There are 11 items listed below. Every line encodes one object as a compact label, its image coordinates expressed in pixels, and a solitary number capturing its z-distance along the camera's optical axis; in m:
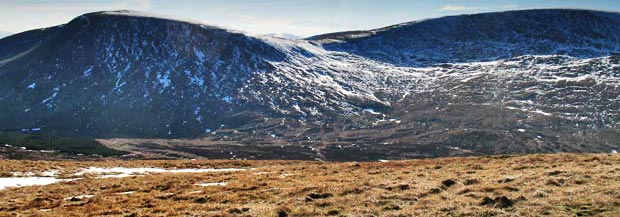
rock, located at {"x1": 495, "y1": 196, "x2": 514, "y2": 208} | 20.61
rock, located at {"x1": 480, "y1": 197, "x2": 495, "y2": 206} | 21.09
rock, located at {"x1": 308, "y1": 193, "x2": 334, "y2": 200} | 24.80
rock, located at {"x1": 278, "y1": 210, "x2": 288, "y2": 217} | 21.03
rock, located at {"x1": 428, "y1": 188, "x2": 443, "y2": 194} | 24.42
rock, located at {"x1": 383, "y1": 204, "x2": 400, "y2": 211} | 21.47
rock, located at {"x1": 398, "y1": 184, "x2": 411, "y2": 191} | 25.66
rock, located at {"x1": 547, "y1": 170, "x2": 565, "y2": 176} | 27.32
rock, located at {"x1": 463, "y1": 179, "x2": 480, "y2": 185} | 26.81
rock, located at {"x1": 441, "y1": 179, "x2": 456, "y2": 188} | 26.41
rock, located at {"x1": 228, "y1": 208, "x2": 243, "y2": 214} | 22.27
